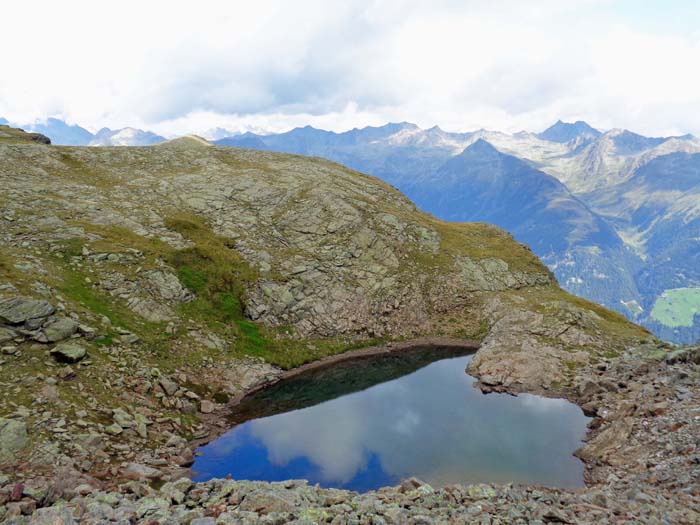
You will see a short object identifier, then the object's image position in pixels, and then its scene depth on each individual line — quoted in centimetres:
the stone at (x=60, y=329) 4426
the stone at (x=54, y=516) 2236
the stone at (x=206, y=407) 5015
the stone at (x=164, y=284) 6153
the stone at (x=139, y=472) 3478
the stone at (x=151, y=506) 2486
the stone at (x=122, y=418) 4078
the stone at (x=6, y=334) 4100
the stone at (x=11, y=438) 3225
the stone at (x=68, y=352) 4300
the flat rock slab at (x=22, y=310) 4262
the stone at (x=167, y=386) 4856
